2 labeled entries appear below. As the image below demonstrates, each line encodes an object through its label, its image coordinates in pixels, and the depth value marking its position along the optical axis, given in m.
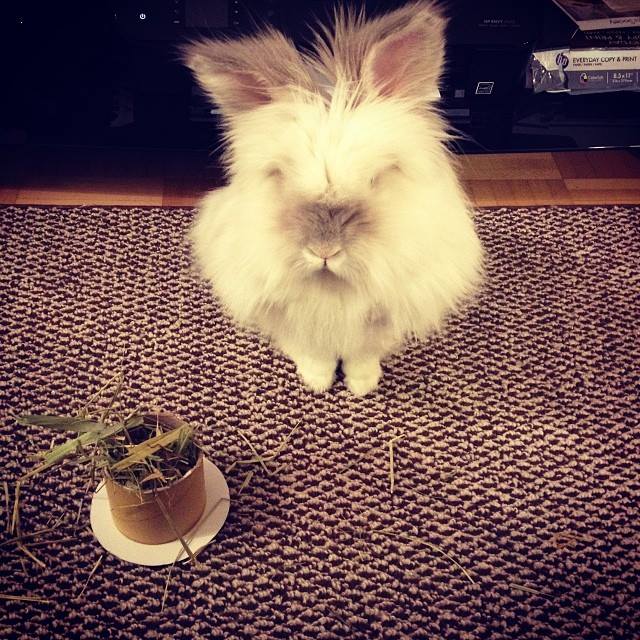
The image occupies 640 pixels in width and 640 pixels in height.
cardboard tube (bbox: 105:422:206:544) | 0.87
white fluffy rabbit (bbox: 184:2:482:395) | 0.87
